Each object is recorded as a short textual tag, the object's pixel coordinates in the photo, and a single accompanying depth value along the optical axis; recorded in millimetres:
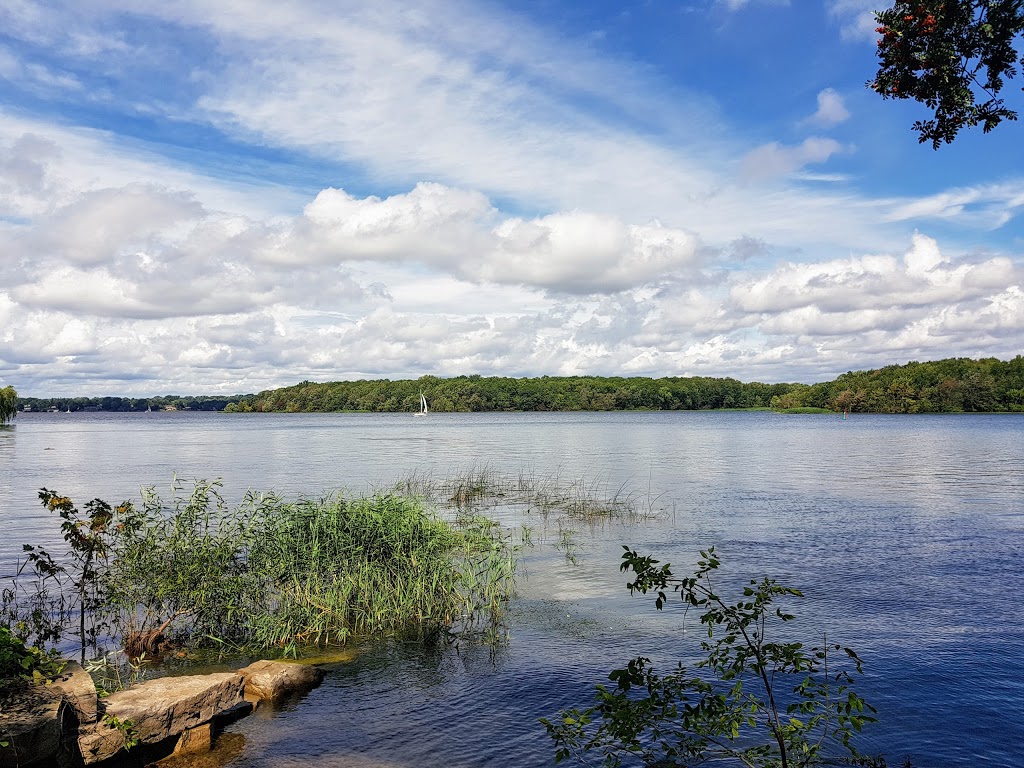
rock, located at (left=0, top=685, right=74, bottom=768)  7641
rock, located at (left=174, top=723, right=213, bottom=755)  10117
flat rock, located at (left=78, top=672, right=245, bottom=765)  9133
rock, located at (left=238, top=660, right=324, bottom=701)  11902
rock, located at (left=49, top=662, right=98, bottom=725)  8750
